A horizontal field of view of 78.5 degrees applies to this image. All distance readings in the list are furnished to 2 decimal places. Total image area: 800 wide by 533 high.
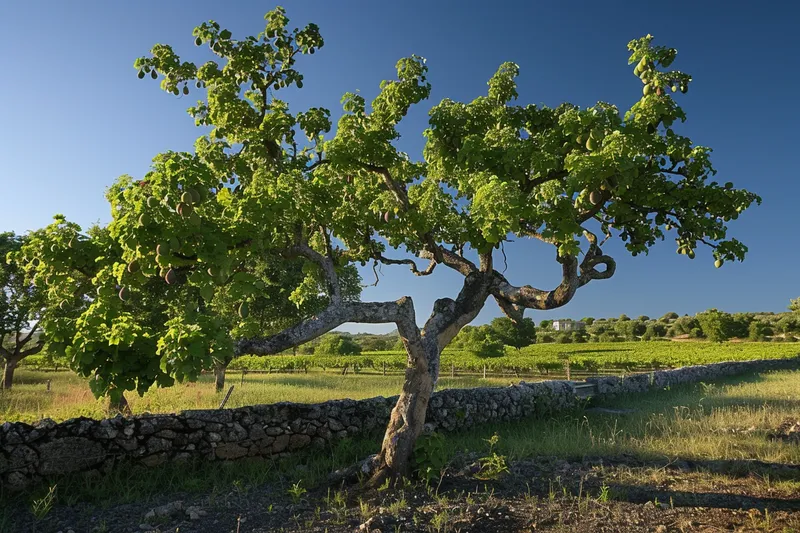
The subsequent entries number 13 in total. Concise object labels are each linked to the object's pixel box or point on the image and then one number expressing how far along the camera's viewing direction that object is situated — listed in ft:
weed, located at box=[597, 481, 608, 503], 22.52
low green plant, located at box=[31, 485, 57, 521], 23.52
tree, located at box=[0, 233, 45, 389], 79.25
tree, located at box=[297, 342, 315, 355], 223.71
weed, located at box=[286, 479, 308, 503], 25.07
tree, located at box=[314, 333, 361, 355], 161.99
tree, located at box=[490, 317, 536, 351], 187.32
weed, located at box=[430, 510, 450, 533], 19.94
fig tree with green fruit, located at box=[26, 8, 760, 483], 24.25
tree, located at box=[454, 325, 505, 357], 143.54
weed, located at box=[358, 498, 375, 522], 21.90
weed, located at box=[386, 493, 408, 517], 21.97
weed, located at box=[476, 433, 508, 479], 27.25
